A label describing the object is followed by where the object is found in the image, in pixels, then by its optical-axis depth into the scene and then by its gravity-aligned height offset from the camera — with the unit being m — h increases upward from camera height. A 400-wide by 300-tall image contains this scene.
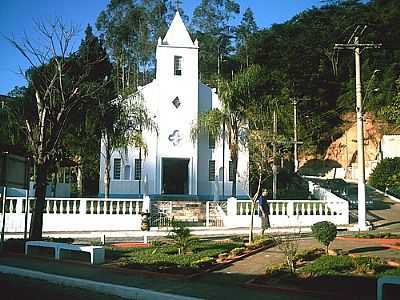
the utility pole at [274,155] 23.19 +2.07
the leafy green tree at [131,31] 55.78 +18.31
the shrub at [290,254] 10.92 -1.10
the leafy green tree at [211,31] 60.19 +20.05
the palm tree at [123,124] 27.84 +4.30
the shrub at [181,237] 13.23 -0.89
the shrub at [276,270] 10.80 -1.41
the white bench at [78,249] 12.95 -1.22
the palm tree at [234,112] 31.34 +5.57
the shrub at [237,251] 13.42 -1.27
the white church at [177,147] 33.97 +3.67
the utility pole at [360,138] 22.41 +2.91
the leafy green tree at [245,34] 62.06 +20.95
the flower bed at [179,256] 11.79 -1.36
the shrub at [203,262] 11.77 -1.37
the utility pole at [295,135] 48.78 +6.55
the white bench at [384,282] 7.85 -1.18
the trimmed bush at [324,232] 12.30 -0.68
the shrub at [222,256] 12.84 -1.34
